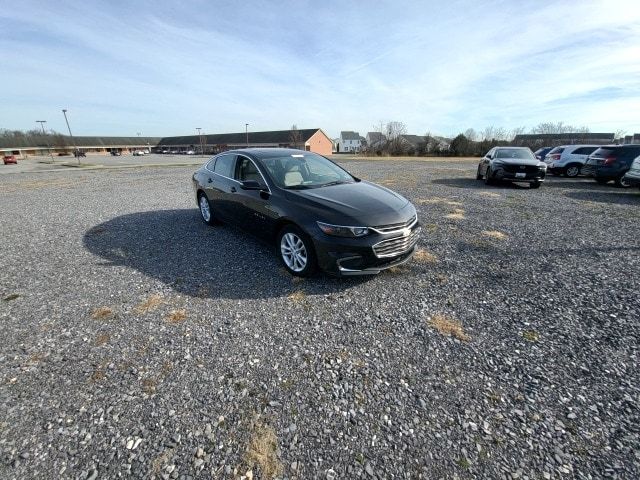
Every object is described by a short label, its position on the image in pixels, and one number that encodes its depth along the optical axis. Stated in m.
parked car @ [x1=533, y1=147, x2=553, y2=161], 18.85
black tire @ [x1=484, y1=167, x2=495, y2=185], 12.15
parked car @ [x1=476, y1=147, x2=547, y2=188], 11.22
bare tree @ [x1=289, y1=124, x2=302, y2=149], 68.19
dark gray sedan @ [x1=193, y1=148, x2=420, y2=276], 3.55
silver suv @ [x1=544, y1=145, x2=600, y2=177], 14.92
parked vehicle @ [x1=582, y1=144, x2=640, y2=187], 11.67
